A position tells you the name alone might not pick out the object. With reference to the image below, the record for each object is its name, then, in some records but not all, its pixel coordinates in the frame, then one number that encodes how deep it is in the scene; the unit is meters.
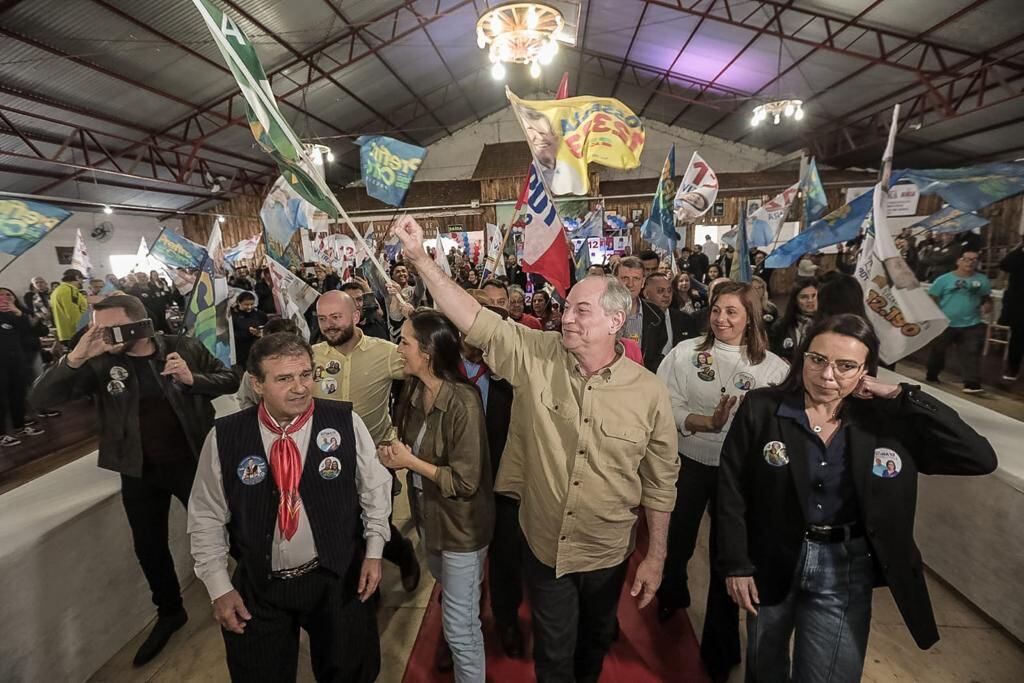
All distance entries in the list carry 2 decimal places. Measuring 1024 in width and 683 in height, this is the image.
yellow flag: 4.12
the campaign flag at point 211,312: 3.20
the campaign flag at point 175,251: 5.21
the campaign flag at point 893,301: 2.83
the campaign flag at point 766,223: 7.34
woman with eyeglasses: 1.64
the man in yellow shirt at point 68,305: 6.92
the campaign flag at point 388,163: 3.89
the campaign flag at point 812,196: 5.25
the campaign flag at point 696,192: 5.82
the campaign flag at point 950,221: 3.87
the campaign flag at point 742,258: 4.80
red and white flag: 3.33
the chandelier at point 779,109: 11.25
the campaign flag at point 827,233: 3.97
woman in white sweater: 2.39
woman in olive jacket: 1.99
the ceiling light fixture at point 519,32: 7.34
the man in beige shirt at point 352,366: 2.82
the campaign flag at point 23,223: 2.82
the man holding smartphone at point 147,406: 2.32
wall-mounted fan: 15.54
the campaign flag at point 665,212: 5.43
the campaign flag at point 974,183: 3.48
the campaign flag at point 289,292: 4.53
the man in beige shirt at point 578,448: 1.76
